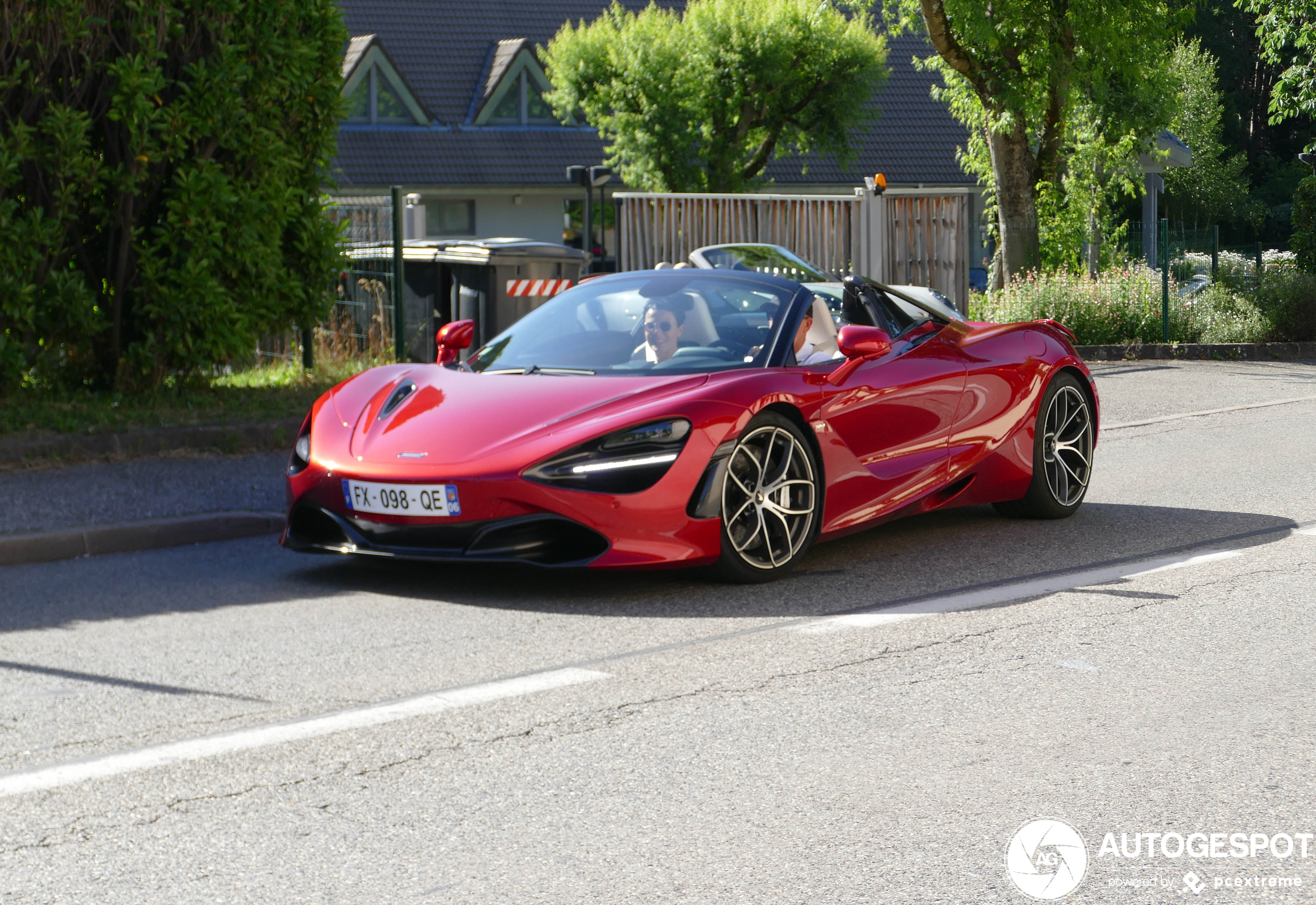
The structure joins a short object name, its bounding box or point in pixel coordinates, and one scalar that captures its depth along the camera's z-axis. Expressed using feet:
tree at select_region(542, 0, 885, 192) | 107.34
